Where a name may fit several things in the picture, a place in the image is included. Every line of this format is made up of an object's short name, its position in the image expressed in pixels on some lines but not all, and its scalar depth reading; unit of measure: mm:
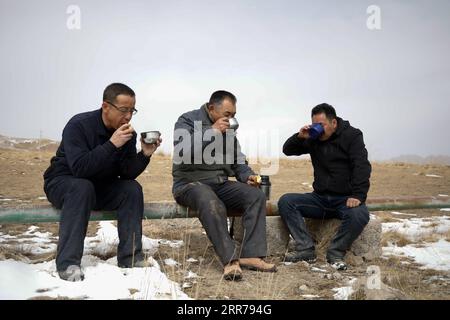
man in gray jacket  4391
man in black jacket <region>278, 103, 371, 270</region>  5109
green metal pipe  4488
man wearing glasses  3891
